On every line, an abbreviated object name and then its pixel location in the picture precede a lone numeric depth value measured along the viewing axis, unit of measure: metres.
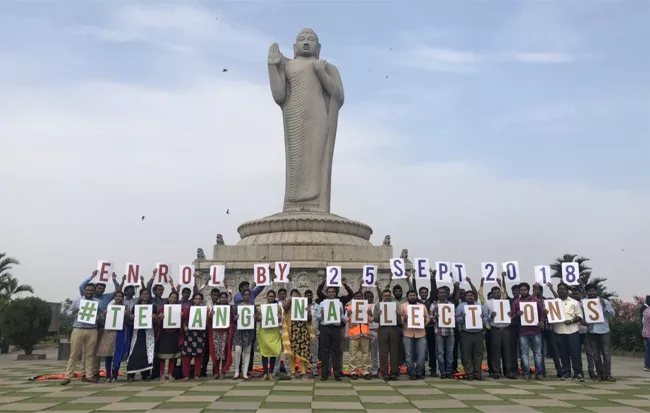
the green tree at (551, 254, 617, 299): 30.11
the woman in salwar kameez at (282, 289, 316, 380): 10.65
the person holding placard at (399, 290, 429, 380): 10.54
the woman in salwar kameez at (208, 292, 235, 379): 10.70
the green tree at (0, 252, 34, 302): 30.92
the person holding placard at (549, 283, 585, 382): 10.46
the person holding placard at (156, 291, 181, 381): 10.53
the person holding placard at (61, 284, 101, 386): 10.10
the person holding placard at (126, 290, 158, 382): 10.34
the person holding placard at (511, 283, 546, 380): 10.64
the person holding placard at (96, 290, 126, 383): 10.24
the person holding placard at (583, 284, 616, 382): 10.21
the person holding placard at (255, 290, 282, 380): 10.56
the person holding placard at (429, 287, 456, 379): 10.70
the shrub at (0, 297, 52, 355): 16.55
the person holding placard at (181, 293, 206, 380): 10.52
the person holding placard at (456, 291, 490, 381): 10.44
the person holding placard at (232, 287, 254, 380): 10.47
